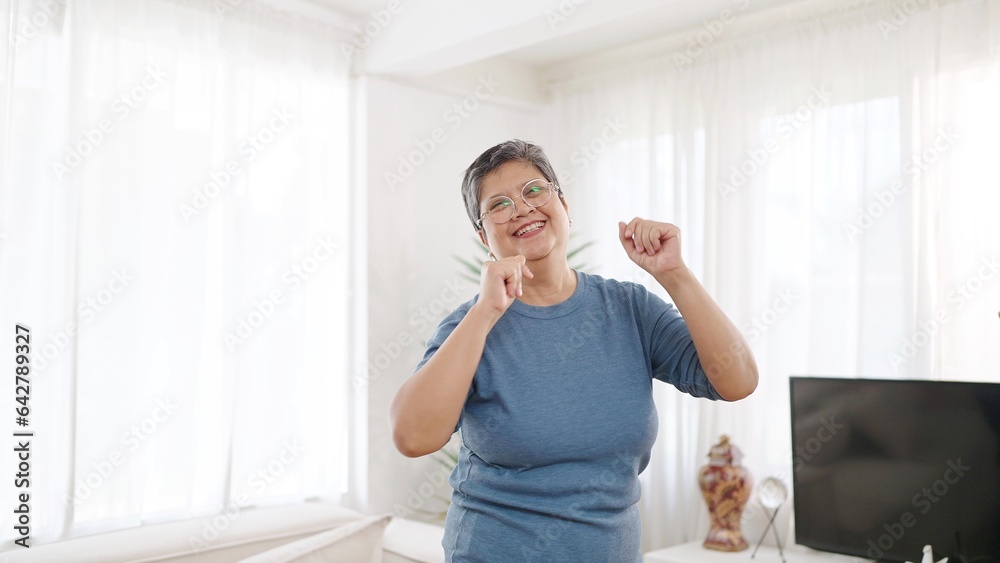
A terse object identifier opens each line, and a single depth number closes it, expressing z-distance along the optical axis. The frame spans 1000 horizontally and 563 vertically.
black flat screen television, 2.54
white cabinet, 3.09
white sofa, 2.04
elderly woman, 1.28
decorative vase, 3.23
